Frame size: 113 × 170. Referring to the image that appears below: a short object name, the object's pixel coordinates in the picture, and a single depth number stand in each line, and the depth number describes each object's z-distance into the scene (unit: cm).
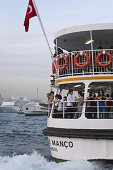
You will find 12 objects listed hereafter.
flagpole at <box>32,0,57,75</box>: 1202
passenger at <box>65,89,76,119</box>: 1178
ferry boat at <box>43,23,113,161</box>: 1021
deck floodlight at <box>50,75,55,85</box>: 1342
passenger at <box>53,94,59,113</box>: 1207
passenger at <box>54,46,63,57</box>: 1301
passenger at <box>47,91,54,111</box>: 1336
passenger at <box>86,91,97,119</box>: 1107
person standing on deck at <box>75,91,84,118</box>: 1108
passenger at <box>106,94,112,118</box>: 1092
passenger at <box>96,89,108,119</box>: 1087
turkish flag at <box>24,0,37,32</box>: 1230
